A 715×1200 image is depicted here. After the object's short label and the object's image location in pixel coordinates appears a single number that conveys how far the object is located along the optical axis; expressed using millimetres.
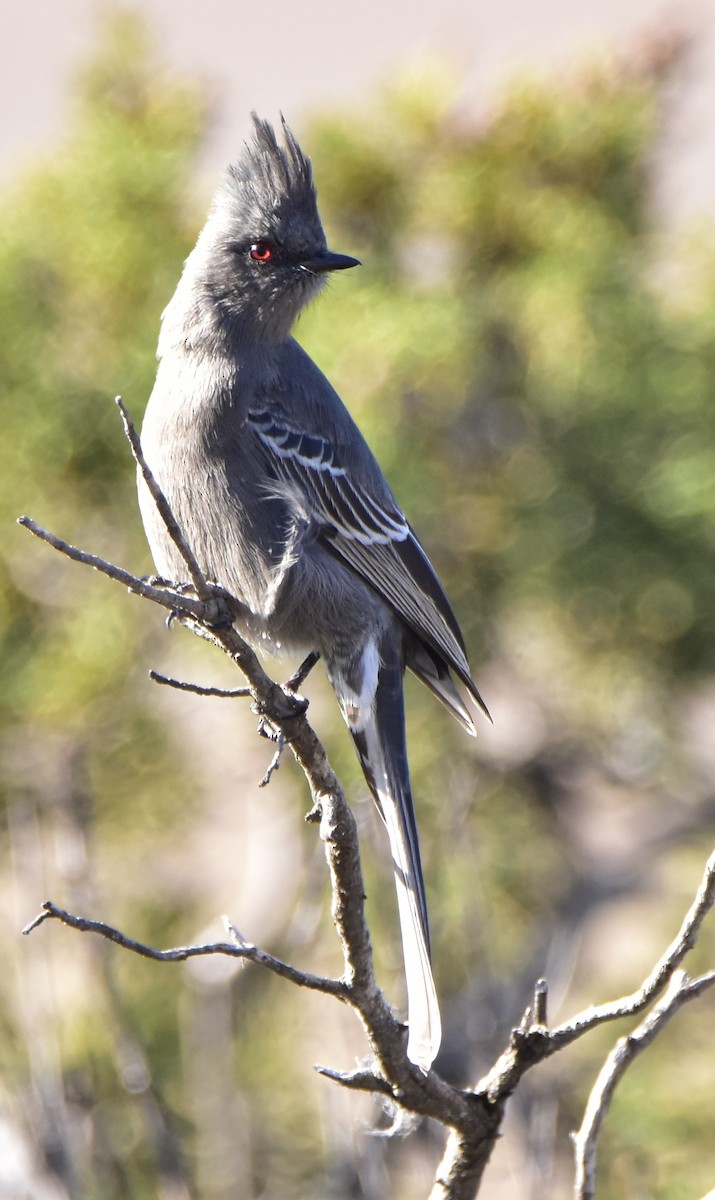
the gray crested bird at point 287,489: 7117
